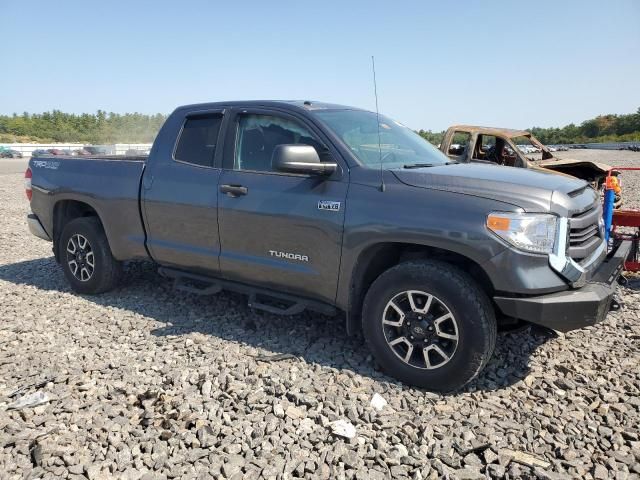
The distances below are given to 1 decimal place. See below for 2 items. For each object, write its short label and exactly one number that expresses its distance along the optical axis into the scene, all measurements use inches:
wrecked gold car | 356.5
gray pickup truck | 117.4
